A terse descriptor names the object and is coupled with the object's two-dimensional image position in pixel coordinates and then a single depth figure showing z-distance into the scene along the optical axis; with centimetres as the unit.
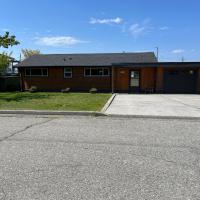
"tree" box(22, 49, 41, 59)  7406
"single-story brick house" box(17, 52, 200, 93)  2406
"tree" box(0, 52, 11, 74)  2450
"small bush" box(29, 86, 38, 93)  2547
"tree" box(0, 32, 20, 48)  2286
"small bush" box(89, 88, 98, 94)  2412
